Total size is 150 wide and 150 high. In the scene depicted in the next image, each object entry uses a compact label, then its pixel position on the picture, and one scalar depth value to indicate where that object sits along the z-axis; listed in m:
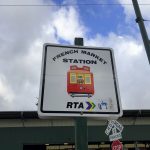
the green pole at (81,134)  1.95
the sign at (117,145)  5.45
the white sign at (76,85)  1.97
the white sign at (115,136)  5.30
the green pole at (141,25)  4.46
